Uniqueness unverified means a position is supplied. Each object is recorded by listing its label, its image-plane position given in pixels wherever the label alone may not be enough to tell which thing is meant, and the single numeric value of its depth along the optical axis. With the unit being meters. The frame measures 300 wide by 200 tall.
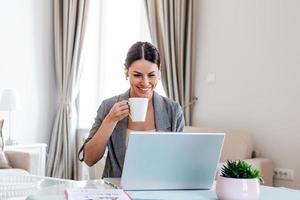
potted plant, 1.25
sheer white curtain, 5.01
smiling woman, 1.65
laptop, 1.31
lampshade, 4.15
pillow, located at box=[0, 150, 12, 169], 3.67
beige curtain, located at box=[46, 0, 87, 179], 4.84
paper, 1.22
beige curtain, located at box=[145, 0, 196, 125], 4.21
